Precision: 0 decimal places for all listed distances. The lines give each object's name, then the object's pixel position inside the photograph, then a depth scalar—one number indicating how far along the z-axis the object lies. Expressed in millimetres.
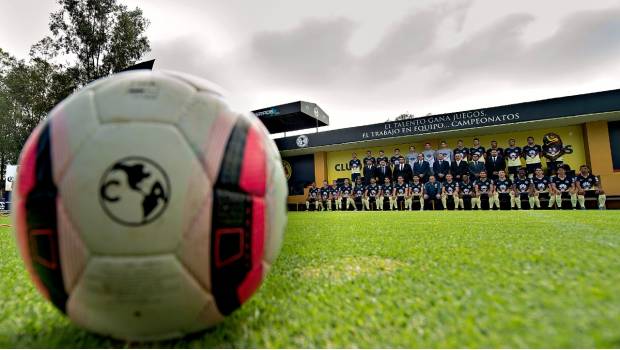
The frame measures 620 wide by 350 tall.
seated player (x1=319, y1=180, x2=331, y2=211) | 14941
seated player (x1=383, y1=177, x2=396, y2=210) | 12867
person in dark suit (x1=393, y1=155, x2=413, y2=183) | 13703
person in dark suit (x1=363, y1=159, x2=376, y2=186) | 14656
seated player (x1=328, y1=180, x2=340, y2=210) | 14500
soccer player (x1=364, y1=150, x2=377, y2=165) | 14773
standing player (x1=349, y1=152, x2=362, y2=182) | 15406
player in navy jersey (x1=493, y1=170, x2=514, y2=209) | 10720
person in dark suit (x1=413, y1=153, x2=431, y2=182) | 13273
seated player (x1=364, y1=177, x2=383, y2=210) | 13031
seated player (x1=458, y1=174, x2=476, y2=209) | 11336
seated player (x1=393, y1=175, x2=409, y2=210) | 12711
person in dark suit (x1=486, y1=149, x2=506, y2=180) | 12133
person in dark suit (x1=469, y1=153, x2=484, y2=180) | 12148
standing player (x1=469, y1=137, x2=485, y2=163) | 12215
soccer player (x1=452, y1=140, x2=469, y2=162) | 12594
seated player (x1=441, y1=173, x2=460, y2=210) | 11461
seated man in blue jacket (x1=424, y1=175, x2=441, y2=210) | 12008
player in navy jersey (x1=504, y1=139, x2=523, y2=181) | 11953
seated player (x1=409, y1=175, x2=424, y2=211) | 12186
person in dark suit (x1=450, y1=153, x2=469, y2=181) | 12396
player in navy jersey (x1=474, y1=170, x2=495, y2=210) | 10883
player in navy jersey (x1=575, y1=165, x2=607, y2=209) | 9453
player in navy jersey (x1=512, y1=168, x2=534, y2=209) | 10375
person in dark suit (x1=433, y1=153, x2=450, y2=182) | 12789
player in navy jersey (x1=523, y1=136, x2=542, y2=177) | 11719
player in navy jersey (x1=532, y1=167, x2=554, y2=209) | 10065
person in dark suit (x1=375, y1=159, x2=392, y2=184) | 14312
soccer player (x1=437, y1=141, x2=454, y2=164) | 13217
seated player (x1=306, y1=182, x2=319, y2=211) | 15475
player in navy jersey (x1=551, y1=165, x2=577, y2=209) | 9680
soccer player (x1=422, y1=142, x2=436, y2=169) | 14000
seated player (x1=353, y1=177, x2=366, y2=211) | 13820
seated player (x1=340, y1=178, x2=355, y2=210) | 13985
